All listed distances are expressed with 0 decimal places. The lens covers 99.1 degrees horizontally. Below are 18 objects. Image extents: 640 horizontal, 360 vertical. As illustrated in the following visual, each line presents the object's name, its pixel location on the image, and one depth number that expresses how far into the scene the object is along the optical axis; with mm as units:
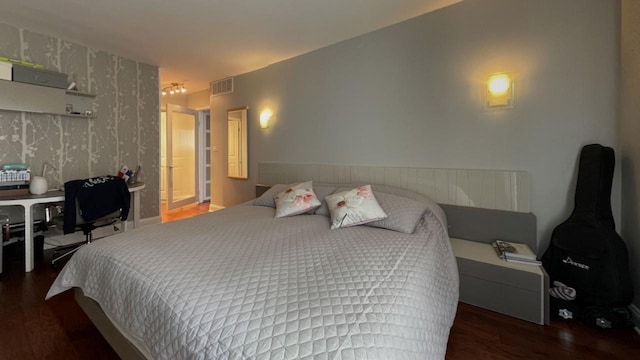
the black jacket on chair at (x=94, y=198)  2531
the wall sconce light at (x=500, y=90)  2170
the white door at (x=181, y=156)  4840
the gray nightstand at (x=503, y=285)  1727
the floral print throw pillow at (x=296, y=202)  2328
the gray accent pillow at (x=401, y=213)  1908
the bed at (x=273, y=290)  809
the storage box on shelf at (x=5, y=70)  2612
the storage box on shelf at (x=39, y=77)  2708
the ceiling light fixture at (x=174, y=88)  4955
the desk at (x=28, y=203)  2430
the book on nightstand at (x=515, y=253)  1854
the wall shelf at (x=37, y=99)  2668
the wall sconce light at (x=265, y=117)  3875
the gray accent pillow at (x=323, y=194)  2391
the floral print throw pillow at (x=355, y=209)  1997
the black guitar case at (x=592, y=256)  1677
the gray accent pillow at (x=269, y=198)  2750
